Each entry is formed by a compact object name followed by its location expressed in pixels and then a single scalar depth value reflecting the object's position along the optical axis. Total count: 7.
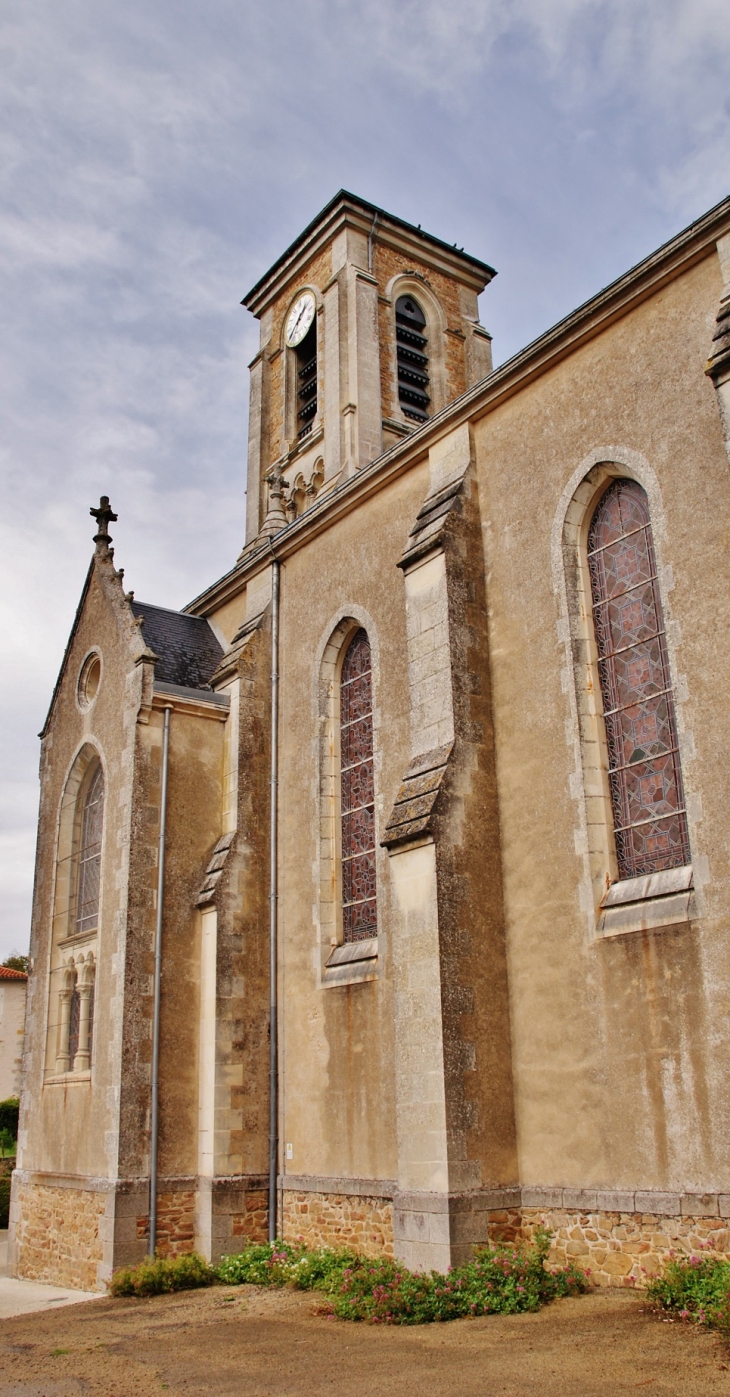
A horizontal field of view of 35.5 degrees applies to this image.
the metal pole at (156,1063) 12.67
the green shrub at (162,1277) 11.77
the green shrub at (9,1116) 34.59
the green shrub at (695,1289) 7.38
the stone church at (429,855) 9.01
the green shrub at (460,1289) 8.48
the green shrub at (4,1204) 23.98
